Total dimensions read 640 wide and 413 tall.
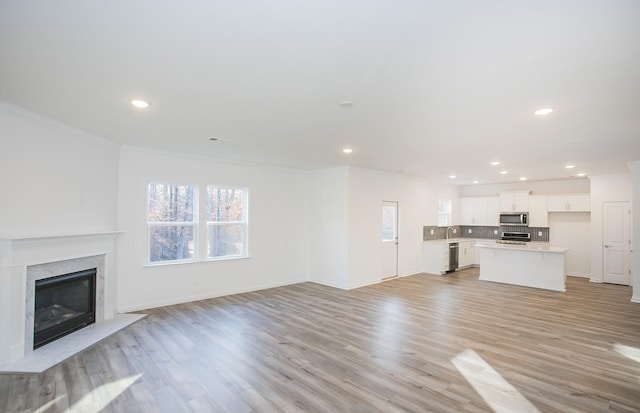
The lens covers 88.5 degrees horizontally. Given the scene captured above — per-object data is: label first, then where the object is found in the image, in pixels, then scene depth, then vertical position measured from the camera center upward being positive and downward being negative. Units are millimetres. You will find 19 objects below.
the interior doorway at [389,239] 8164 -674
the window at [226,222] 6318 -212
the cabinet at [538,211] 9148 +73
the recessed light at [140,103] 3186 +1063
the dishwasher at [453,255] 9207 -1208
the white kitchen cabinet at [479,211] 10390 +70
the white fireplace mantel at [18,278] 3365 -720
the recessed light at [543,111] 3314 +1055
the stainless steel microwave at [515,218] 9359 -139
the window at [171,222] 5648 -194
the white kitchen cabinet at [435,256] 8938 -1206
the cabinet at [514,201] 9422 +361
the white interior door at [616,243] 7688 -683
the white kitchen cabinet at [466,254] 9711 -1249
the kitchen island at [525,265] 7082 -1189
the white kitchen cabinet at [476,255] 10359 -1321
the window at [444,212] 10375 +28
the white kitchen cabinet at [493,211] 10117 +71
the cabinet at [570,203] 8539 +293
